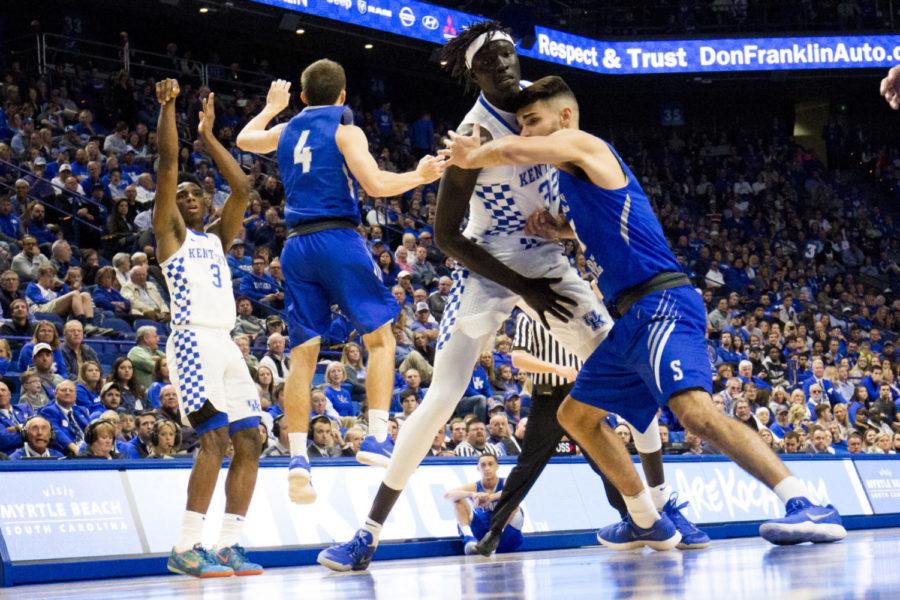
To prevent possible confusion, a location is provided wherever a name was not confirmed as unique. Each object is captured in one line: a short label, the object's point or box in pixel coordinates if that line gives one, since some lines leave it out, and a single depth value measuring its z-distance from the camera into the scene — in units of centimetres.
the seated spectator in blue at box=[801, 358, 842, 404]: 1720
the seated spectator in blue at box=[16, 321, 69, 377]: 983
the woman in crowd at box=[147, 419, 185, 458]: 870
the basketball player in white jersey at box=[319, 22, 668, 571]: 555
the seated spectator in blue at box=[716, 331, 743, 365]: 1784
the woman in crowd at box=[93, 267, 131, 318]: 1163
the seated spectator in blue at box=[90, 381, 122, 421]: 941
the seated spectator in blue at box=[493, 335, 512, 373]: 1412
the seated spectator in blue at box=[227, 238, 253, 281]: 1374
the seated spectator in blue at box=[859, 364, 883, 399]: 1773
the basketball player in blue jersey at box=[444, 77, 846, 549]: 465
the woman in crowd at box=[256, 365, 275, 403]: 1076
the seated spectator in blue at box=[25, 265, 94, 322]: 1114
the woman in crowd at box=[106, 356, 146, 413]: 978
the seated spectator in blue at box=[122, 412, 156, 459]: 891
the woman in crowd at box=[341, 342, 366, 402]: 1210
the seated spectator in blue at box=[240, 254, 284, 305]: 1359
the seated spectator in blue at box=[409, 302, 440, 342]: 1395
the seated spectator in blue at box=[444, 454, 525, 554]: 846
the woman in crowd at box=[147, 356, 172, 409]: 1000
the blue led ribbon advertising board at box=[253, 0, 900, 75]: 2408
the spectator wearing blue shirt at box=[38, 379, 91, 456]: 878
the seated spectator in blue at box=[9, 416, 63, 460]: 831
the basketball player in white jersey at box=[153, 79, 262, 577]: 624
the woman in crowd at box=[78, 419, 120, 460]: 838
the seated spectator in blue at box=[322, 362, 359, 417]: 1138
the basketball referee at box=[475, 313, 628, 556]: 739
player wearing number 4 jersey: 604
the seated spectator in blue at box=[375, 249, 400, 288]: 1523
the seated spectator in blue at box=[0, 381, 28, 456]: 850
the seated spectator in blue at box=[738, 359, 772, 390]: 1647
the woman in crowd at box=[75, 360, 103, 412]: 975
